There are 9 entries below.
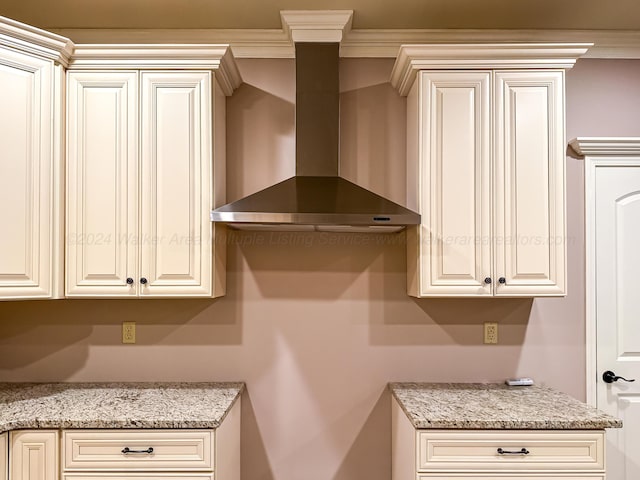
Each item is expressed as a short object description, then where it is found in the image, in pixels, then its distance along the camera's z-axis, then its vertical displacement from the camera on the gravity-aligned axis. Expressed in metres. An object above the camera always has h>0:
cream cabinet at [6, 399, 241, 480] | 1.91 -0.84
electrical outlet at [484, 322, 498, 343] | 2.54 -0.46
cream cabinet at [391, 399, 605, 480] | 1.92 -0.84
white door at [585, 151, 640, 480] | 2.54 -0.25
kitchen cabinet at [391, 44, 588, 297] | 2.21 +0.32
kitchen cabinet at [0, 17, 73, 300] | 2.04 +0.36
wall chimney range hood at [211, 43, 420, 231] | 2.04 +0.24
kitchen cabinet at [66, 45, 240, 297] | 2.19 +0.30
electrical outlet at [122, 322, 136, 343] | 2.52 -0.45
